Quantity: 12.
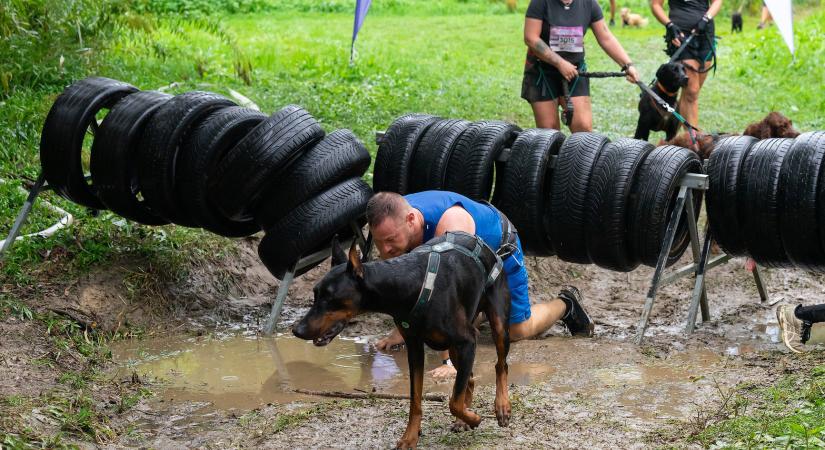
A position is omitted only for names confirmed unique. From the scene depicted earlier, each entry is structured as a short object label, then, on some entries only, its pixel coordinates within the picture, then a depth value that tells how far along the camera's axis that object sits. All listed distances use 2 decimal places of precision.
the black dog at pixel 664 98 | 10.38
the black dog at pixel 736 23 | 27.23
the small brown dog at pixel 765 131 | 8.62
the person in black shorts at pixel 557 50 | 9.55
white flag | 9.31
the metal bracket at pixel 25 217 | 7.88
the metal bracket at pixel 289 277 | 7.73
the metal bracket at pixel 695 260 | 7.40
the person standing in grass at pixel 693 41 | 11.33
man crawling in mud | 5.76
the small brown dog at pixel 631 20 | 28.55
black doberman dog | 5.08
